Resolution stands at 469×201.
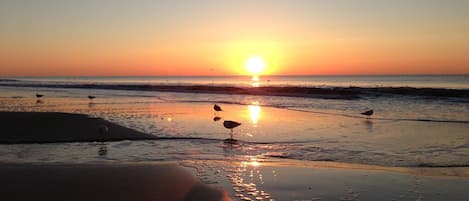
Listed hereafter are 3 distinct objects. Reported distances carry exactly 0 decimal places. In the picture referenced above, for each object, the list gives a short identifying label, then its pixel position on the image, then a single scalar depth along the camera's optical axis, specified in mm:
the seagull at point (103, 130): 13227
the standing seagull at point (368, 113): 21266
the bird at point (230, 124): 14820
